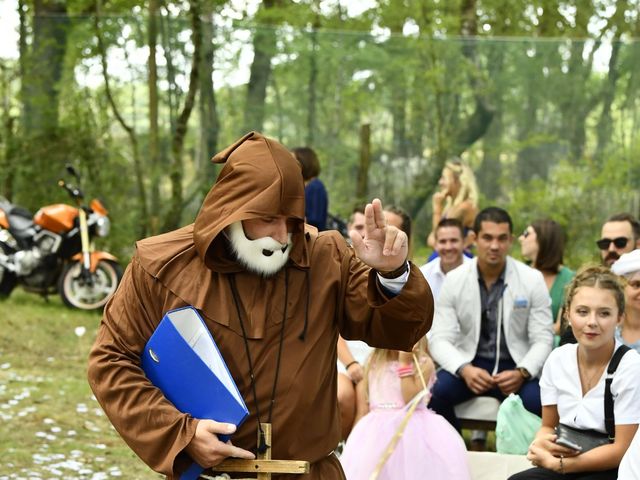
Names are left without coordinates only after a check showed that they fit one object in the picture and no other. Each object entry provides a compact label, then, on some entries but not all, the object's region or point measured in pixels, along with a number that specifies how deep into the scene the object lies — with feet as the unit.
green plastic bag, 19.86
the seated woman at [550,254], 24.62
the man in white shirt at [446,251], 24.62
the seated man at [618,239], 23.08
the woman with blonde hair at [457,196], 31.86
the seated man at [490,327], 21.97
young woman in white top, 15.85
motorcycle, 38.68
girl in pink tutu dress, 18.34
